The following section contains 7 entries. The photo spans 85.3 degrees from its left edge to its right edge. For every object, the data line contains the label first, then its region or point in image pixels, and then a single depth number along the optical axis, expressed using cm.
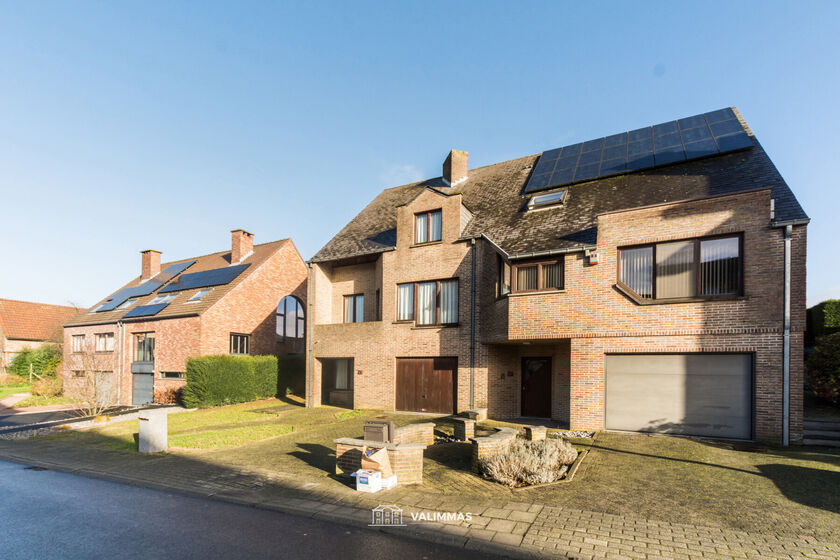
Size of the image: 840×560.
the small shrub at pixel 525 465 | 839
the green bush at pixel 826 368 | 1377
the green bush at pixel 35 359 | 3628
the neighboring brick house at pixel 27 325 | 3912
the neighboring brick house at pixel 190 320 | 2434
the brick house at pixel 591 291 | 1181
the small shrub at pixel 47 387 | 2800
